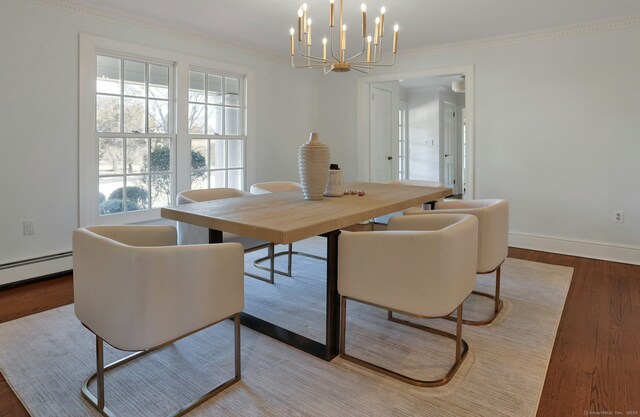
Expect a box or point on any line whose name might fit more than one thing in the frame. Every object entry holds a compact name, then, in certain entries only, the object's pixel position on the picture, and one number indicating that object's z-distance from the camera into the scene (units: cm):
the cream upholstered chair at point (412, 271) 178
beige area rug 172
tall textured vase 242
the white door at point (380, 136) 584
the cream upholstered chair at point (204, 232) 281
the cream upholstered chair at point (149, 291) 148
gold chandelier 253
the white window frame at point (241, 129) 455
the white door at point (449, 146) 858
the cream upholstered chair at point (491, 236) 244
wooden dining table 180
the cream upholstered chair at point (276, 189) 362
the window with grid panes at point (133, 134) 377
